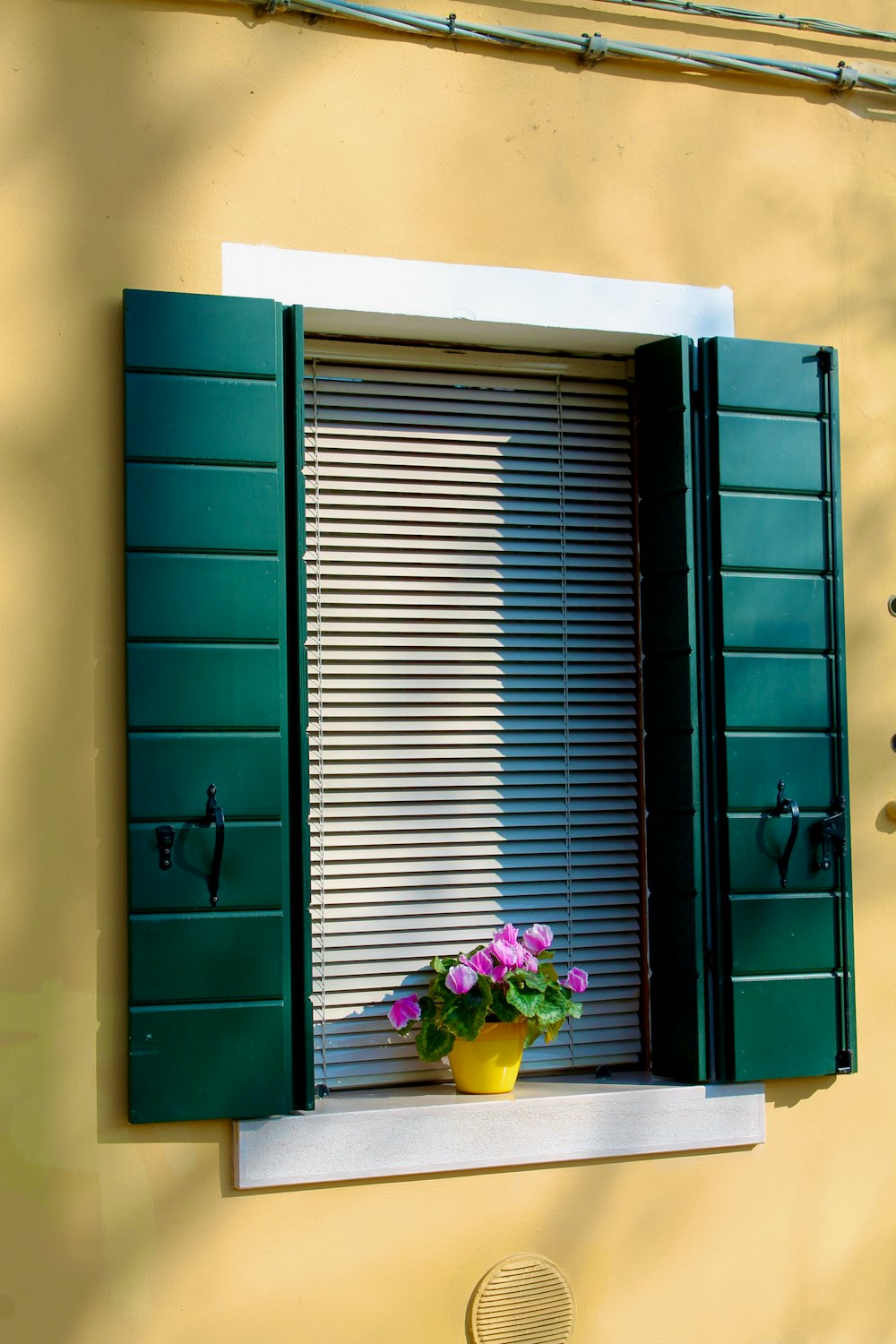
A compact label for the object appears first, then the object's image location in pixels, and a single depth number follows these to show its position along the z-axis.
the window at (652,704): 3.31
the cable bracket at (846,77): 4.04
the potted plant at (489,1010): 3.51
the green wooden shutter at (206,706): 3.28
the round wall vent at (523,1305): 3.49
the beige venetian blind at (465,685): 3.72
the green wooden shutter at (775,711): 3.72
